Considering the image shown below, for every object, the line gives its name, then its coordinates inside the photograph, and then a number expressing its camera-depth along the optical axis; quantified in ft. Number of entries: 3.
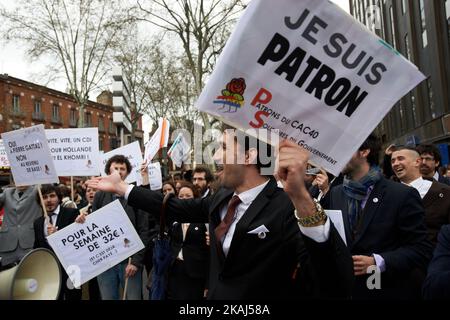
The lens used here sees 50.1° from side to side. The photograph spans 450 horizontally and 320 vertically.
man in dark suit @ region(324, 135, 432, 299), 9.45
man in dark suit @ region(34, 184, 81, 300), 19.67
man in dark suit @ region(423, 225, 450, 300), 6.85
